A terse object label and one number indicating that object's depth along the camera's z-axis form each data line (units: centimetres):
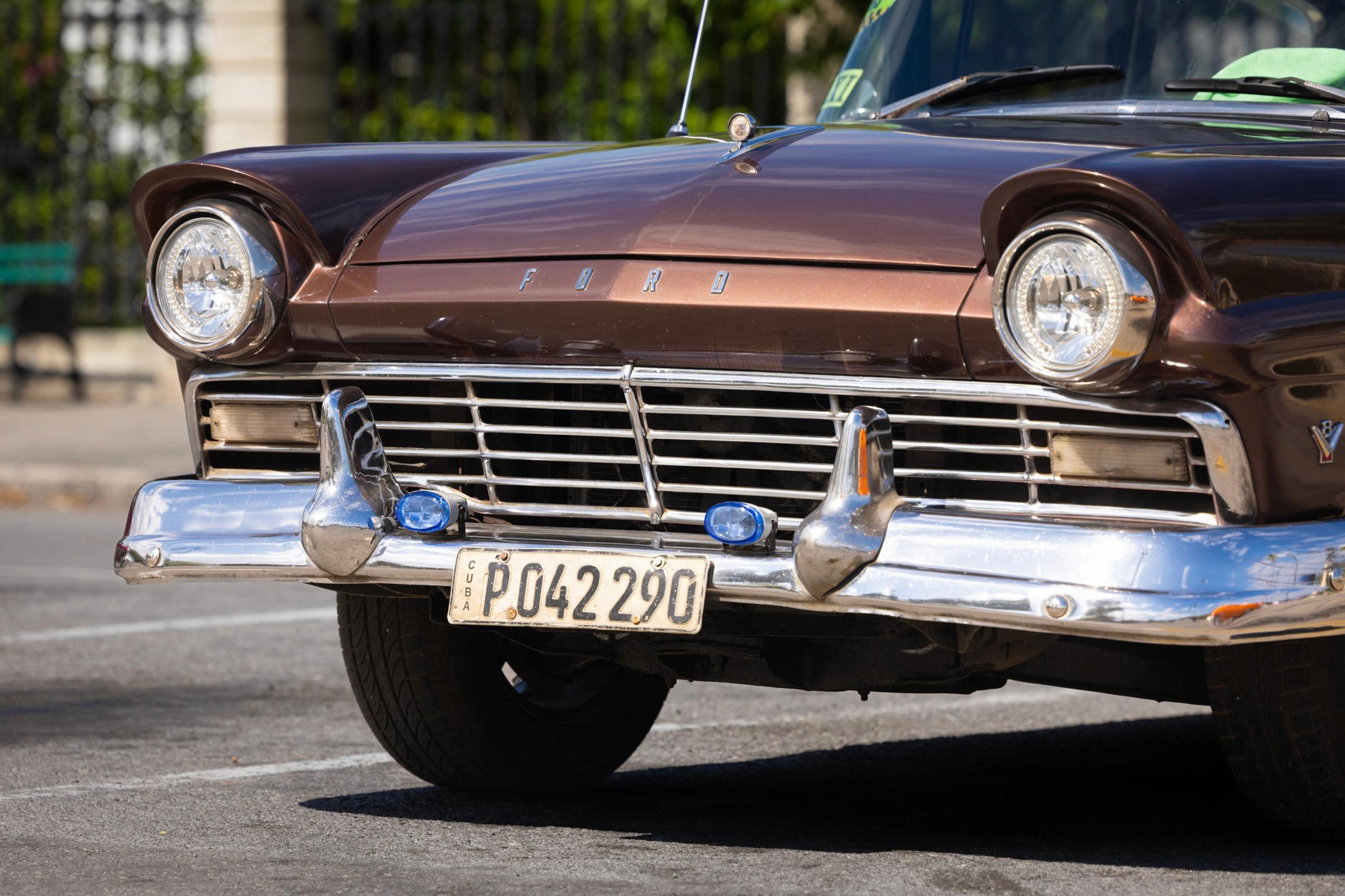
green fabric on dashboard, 809
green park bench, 2959
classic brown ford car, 623
